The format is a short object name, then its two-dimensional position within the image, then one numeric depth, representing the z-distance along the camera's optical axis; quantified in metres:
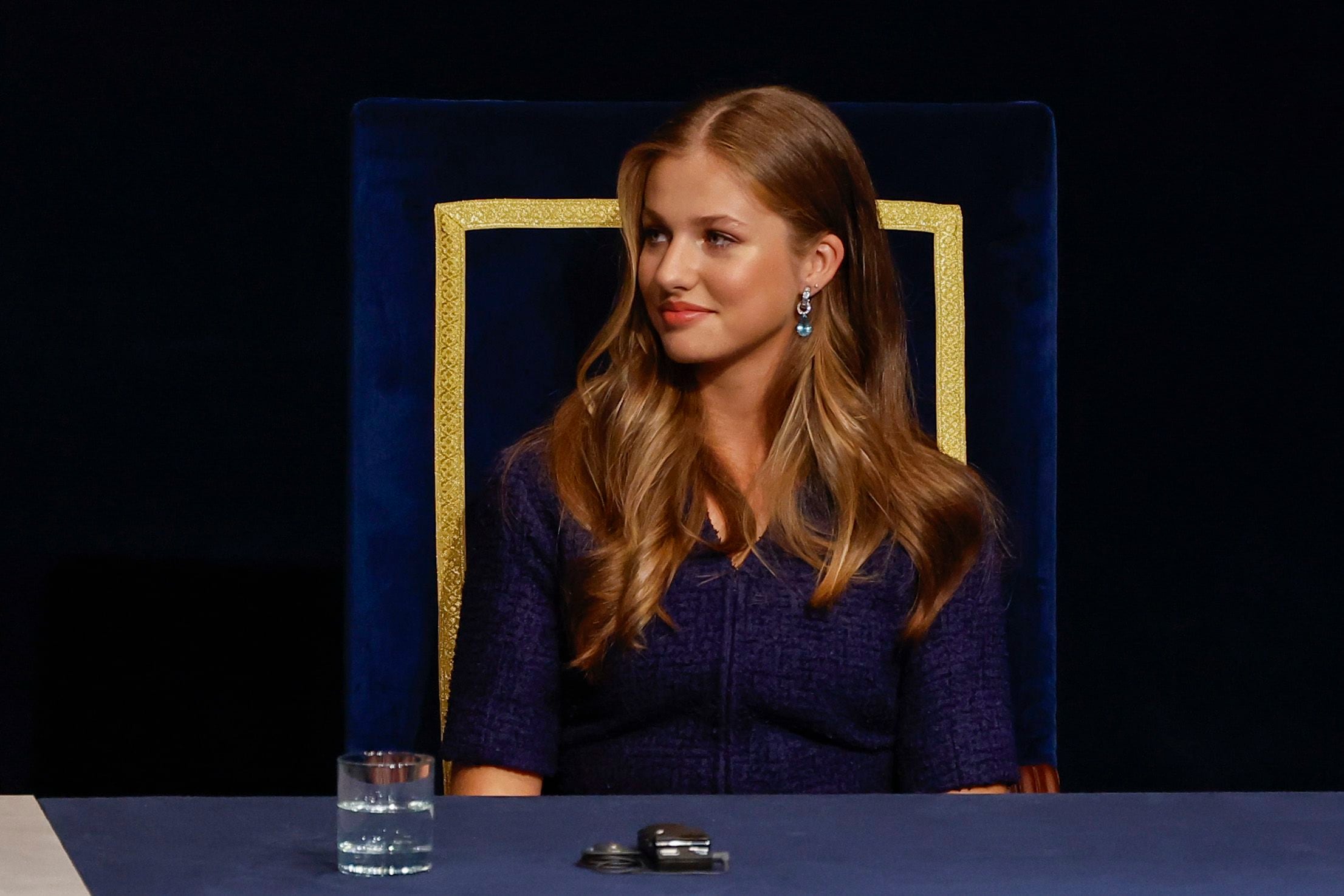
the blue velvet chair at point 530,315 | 13.15
